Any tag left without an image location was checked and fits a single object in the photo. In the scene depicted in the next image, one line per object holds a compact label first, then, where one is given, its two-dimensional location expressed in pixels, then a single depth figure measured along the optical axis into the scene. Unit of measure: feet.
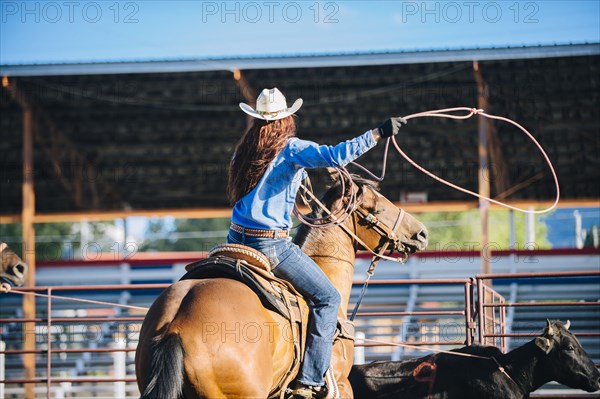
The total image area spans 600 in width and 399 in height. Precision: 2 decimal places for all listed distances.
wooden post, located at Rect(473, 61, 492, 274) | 85.71
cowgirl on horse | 29.25
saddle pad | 28.48
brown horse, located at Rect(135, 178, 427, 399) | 24.72
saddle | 28.66
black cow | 45.96
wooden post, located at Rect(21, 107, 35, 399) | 90.68
